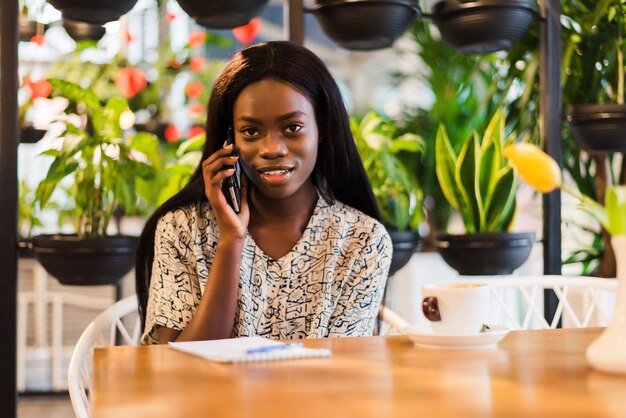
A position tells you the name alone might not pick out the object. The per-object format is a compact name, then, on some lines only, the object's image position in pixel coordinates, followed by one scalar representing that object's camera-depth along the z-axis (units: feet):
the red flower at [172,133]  15.07
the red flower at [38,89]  10.99
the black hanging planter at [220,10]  7.51
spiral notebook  3.80
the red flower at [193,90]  15.11
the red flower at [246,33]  14.19
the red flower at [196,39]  13.41
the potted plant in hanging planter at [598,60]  8.36
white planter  3.45
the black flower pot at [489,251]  8.34
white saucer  4.07
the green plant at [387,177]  8.81
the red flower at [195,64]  14.73
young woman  5.66
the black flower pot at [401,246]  8.34
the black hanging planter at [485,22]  7.87
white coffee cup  4.15
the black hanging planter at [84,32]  11.41
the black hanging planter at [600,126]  8.16
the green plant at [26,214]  13.09
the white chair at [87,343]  4.74
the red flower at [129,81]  13.23
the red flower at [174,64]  14.76
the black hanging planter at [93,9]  7.38
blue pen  3.86
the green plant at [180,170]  8.91
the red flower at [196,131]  12.94
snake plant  8.74
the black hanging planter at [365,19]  7.67
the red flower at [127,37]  14.56
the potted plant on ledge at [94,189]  7.78
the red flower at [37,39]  11.11
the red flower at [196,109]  14.51
